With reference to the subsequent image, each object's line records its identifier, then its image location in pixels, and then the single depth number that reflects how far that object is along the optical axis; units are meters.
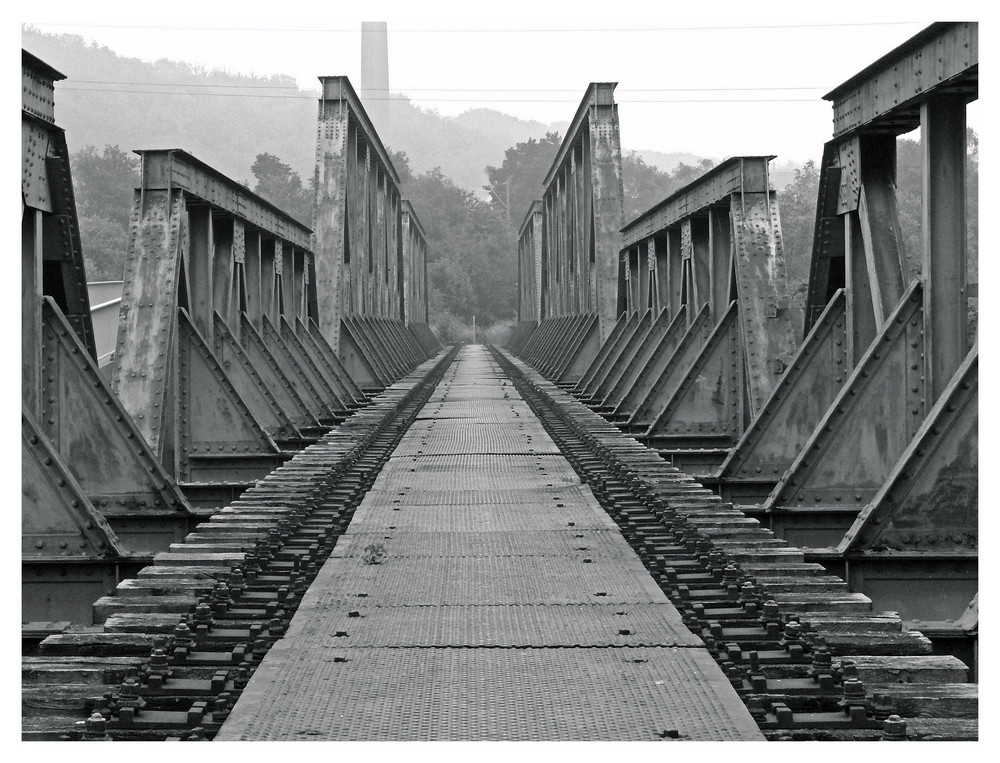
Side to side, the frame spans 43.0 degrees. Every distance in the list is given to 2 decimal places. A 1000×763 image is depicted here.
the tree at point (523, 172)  114.50
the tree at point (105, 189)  64.06
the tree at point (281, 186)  88.06
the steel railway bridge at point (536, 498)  3.85
